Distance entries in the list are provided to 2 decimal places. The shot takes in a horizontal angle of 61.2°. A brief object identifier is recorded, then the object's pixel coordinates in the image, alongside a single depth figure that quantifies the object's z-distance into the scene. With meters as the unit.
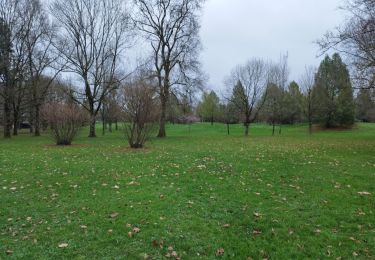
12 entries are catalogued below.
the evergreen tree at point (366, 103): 29.44
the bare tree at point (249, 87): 38.25
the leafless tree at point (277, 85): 41.06
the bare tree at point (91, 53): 31.50
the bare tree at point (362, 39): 12.62
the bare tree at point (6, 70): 27.66
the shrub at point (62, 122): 19.39
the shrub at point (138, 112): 16.47
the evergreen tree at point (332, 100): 42.00
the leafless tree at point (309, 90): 38.03
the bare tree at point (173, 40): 30.03
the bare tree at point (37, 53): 30.16
